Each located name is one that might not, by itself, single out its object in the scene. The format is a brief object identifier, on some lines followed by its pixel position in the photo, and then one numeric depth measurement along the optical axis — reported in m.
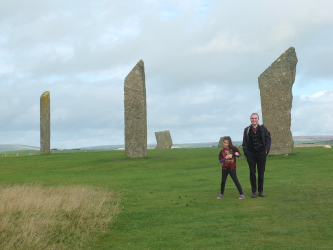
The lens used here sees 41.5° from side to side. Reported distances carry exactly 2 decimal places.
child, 13.59
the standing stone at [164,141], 53.94
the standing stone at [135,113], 31.41
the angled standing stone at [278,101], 29.52
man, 13.34
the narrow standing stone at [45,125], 42.56
